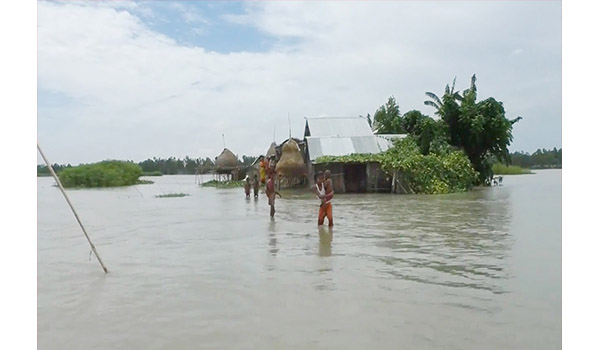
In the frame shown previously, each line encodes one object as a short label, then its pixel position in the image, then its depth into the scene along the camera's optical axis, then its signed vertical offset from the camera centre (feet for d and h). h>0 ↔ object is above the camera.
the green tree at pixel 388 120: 92.07 +10.94
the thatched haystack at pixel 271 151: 98.62 +4.37
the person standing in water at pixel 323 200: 33.01 -1.83
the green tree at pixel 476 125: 84.64 +7.91
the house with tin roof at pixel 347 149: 75.25 +3.65
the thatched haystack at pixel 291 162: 81.20 +1.69
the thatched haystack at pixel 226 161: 122.62 +2.84
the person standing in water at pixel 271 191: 42.52 -1.61
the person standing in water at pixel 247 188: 69.14 -2.11
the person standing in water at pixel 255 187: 67.97 -1.93
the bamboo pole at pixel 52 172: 16.75 +0.05
